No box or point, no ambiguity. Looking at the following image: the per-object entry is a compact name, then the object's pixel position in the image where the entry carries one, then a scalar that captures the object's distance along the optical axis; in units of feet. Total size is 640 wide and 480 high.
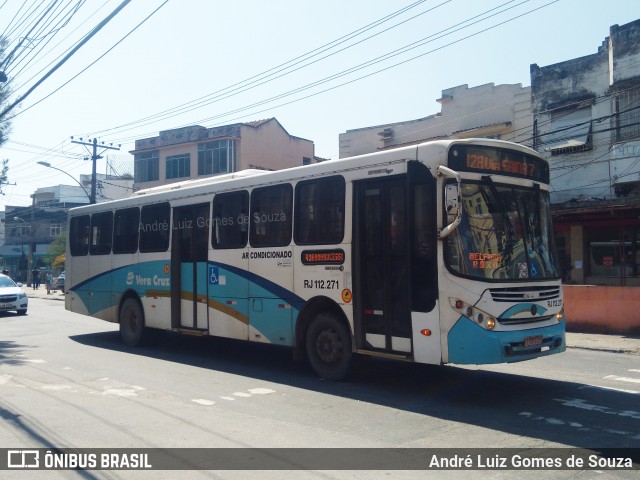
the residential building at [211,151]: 138.31
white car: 76.28
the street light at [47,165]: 109.70
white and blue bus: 26.14
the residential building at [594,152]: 67.10
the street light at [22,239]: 216.58
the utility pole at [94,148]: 118.21
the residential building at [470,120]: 81.97
